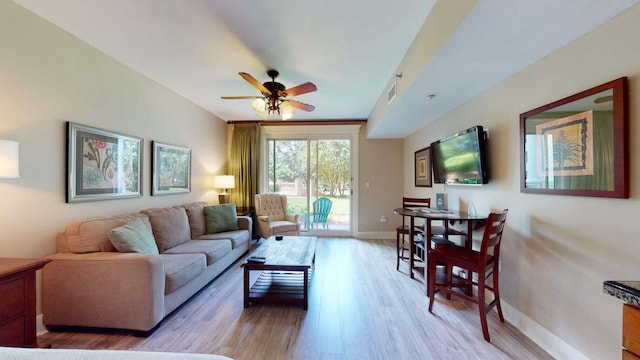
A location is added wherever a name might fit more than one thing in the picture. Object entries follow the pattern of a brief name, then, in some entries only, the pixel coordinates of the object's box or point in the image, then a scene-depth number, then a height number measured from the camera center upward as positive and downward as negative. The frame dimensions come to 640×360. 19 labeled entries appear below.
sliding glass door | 5.41 +0.07
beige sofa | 1.94 -0.81
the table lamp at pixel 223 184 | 4.64 -0.04
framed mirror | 1.38 +0.23
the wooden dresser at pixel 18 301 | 1.43 -0.71
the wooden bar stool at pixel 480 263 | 1.96 -0.72
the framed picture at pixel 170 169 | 3.30 +0.19
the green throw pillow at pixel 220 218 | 3.69 -0.55
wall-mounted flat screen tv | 2.51 +0.26
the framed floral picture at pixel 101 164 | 2.24 +0.19
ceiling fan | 2.72 +0.96
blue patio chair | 5.45 -0.65
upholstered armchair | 4.36 -0.66
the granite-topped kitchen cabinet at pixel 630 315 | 0.85 -0.48
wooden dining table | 2.49 -0.45
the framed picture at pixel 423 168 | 4.03 +0.22
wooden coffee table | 2.36 -0.95
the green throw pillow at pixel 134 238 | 2.12 -0.50
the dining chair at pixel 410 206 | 3.42 -0.39
